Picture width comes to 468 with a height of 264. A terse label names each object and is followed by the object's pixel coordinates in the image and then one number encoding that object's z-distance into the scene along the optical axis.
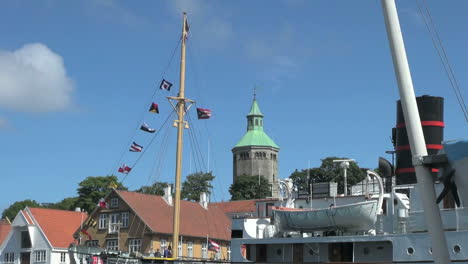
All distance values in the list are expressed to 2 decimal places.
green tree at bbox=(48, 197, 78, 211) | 94.54
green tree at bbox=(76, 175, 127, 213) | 77.25
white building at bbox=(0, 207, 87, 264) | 58.50
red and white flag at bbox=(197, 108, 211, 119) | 35.38
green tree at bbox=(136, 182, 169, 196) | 95.31
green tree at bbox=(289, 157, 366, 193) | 88.62
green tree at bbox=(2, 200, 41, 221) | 104.51
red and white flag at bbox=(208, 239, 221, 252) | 38.88
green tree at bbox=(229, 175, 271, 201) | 119.00
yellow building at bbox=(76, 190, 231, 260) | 53.56
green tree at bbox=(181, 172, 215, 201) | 111.12
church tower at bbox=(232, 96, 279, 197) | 165.25
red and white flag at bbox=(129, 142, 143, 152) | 36.44
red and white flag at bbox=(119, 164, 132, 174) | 36.12
